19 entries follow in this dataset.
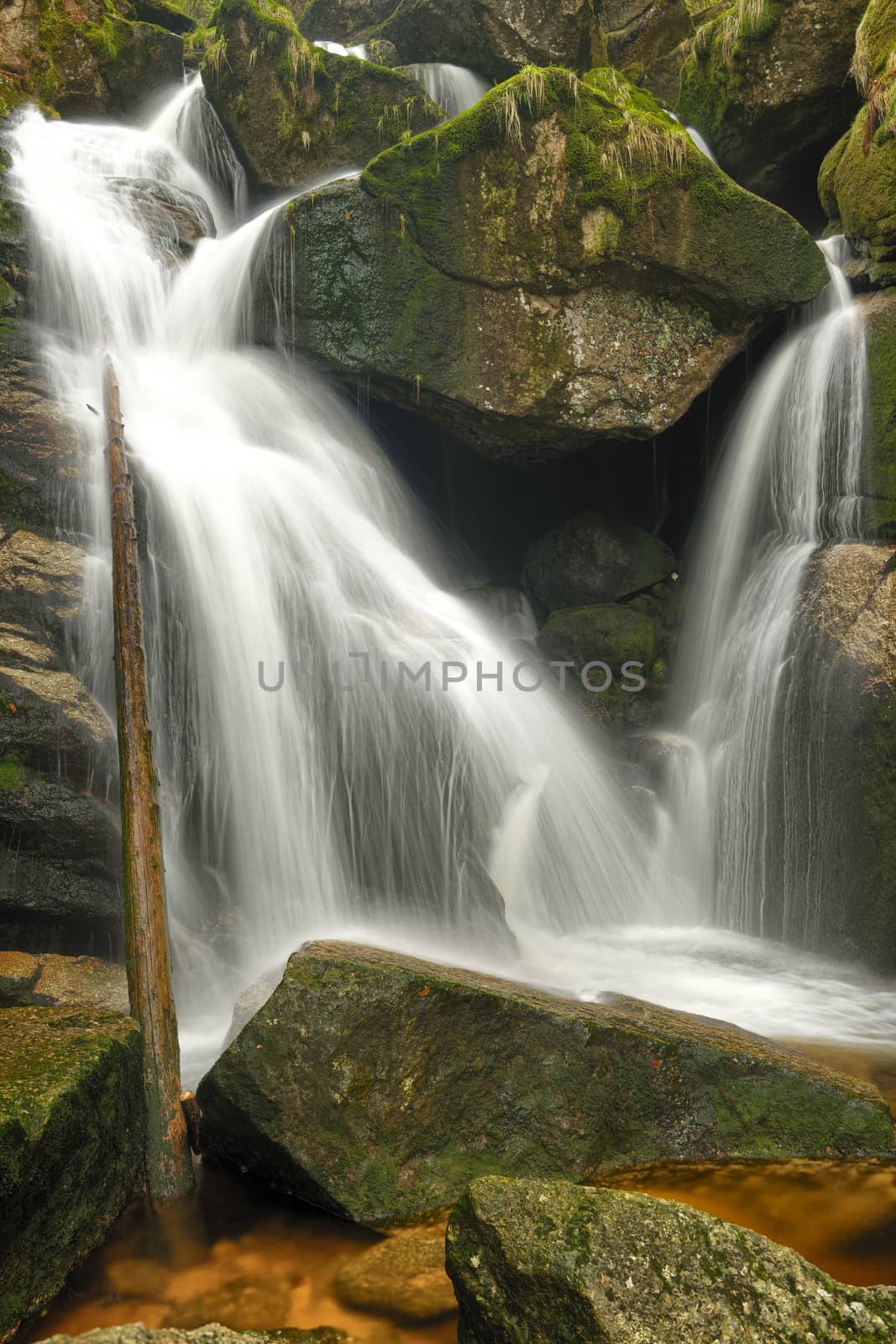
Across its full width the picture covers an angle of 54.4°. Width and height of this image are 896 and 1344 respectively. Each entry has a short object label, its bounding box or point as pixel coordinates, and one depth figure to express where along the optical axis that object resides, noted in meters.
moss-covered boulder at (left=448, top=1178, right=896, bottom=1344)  1.88
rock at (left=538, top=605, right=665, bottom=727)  8.48
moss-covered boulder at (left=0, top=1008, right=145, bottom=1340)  2.43
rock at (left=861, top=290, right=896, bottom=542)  6.69
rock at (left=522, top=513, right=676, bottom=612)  9.37
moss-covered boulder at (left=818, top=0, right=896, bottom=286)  7.42
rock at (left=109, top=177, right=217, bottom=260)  10.03
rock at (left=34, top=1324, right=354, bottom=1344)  1.73
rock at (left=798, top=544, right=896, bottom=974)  5.92
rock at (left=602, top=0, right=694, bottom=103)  12.50
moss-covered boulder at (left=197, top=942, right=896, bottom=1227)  3.14
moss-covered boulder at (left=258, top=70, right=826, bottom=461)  7.90
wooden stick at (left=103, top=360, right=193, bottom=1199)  3.27
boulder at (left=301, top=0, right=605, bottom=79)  10.91
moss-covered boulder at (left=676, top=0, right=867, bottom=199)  8.91
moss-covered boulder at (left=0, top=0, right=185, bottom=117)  11.23
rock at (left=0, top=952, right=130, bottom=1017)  4.51
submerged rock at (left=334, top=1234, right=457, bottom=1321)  2.55
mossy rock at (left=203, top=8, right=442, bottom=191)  10.34
